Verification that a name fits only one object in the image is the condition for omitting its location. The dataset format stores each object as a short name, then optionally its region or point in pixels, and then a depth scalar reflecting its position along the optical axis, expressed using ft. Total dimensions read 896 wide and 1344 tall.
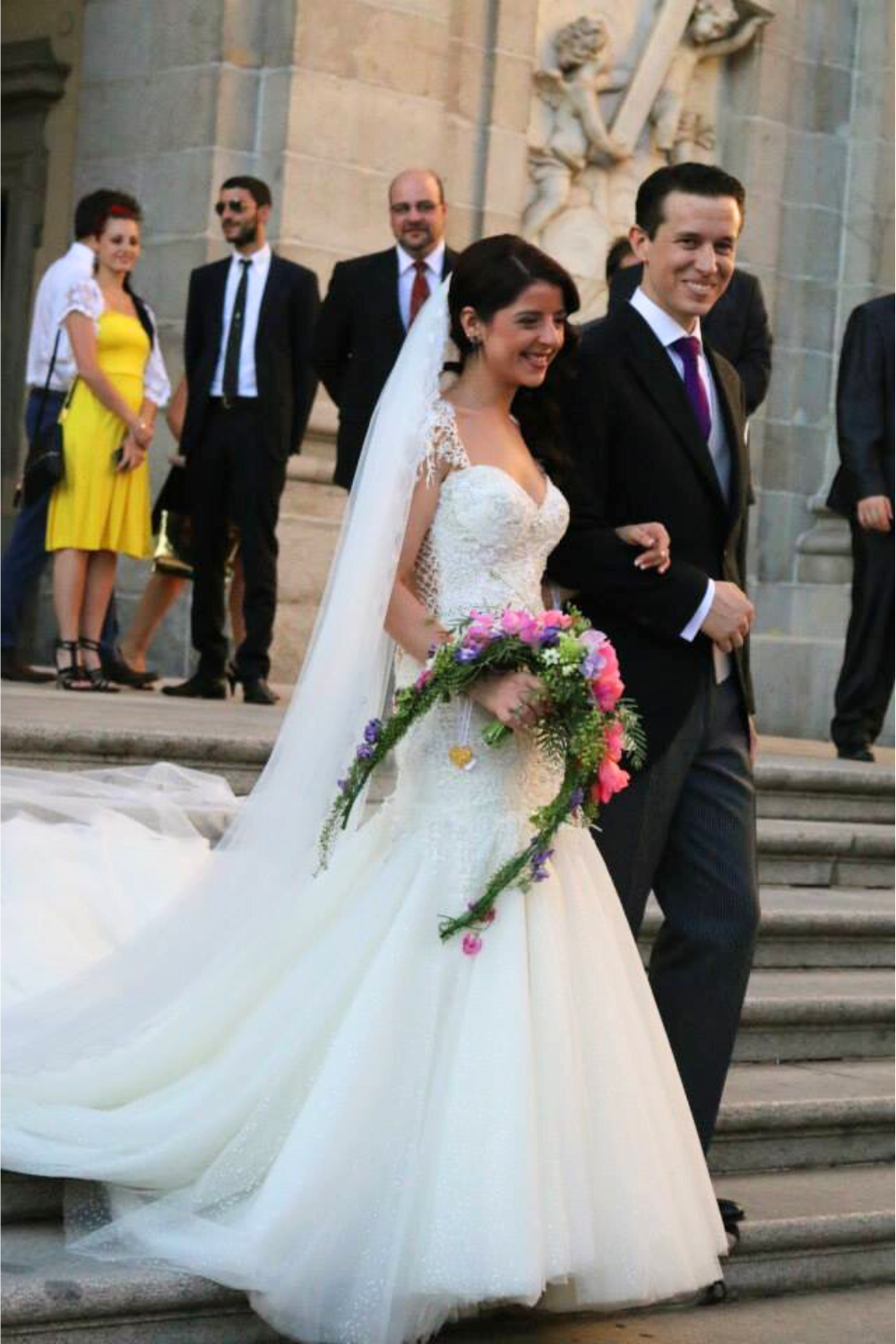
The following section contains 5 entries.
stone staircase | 30.66
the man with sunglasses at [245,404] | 66.80
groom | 33.65
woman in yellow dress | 65.46
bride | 29.55
